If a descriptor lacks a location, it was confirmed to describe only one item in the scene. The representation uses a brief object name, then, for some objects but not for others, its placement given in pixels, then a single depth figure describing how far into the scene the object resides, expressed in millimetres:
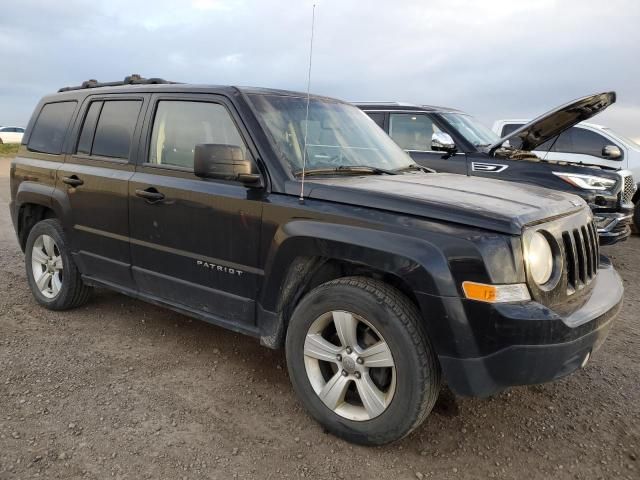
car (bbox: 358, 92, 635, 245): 6426
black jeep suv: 2500
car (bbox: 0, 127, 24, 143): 35225
